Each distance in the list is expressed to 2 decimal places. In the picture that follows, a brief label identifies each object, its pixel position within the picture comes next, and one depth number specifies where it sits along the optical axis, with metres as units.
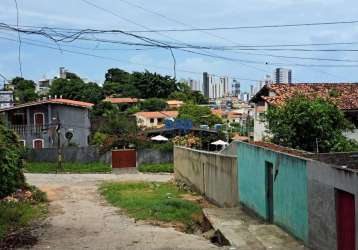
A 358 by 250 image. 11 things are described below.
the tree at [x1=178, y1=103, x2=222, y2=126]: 73.24
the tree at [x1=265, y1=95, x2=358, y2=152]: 22.14
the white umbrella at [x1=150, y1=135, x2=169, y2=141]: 50.94
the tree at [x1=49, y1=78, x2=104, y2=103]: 85.50
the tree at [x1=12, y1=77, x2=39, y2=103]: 86.25
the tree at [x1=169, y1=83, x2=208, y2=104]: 97.50
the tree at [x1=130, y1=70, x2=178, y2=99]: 95.62
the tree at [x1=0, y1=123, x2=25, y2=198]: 20.94
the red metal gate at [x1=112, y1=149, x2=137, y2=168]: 46.72
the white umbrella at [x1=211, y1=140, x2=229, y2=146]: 49.74
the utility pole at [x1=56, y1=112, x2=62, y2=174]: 45.36
